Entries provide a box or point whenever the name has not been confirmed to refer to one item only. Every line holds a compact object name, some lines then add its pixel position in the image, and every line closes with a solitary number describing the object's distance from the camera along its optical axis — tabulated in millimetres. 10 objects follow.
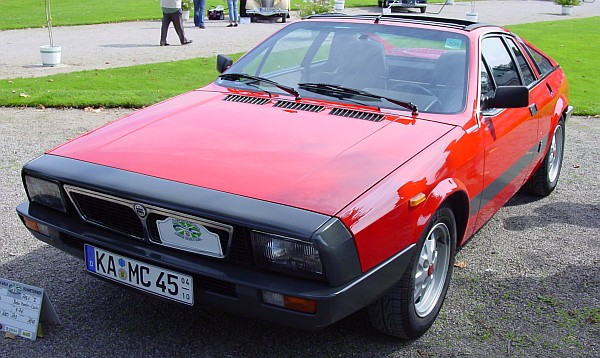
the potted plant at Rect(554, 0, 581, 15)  29109
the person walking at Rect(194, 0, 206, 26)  19566
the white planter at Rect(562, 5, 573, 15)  29125
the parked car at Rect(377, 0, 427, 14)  26989
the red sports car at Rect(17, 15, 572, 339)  2869
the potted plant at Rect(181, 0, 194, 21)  22094
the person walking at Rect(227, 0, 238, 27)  20125
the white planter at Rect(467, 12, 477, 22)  23000
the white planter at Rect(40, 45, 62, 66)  12617
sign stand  3365
